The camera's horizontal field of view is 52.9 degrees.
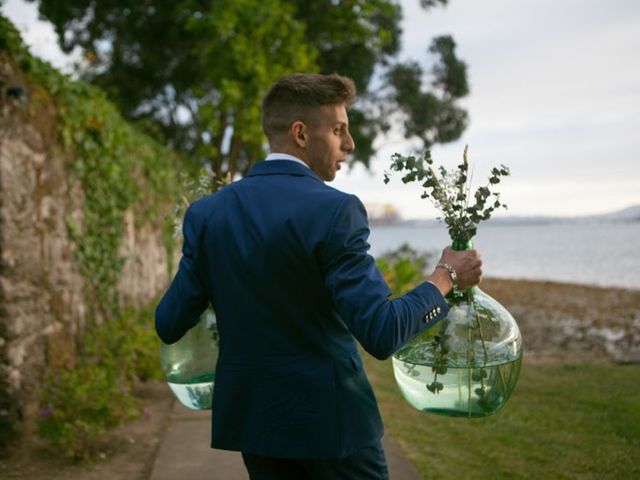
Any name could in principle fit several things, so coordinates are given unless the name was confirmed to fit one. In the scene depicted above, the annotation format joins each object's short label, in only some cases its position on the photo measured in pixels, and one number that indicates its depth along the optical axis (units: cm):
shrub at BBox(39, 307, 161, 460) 422
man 173
